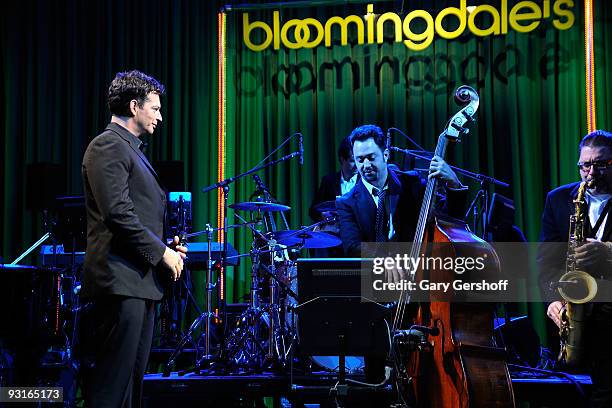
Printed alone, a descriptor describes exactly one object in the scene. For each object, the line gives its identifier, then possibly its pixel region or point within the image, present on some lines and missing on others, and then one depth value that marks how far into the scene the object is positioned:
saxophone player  3.50
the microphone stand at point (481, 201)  6.07
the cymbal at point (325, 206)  6.32
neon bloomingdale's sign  7.42
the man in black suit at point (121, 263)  3.07
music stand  4.09
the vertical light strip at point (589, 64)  7.15
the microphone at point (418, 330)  3.56
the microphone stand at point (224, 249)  5.88
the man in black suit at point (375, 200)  4.20
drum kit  5.78
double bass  3.33
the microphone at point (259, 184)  6.42
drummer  6.44
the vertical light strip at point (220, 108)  7.73
